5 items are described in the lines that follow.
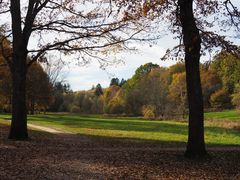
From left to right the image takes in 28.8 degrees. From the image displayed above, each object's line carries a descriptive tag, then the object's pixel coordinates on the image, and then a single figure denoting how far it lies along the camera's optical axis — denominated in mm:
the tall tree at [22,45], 20562
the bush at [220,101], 99750
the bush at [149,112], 81688
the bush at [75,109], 114762
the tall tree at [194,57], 15430
